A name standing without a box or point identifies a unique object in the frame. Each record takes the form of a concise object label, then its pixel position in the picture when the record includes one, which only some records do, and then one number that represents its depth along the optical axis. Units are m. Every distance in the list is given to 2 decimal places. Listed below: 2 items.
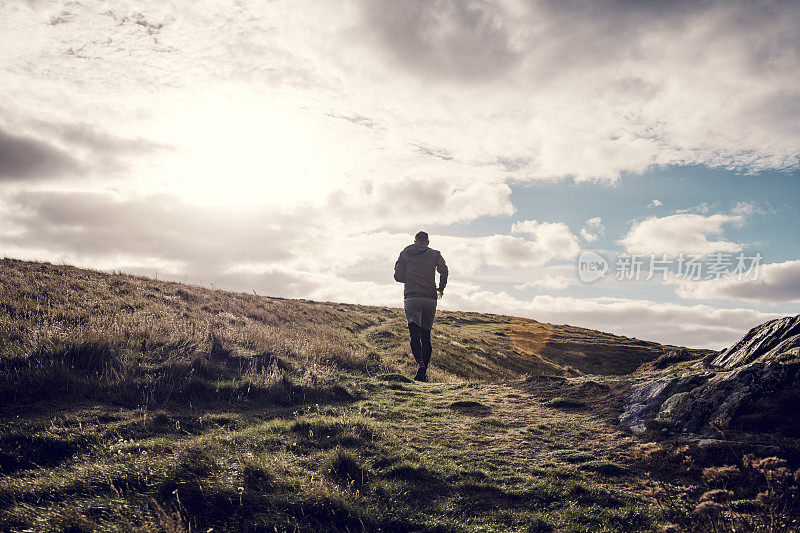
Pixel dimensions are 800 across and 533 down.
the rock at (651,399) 7.09
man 13.52
